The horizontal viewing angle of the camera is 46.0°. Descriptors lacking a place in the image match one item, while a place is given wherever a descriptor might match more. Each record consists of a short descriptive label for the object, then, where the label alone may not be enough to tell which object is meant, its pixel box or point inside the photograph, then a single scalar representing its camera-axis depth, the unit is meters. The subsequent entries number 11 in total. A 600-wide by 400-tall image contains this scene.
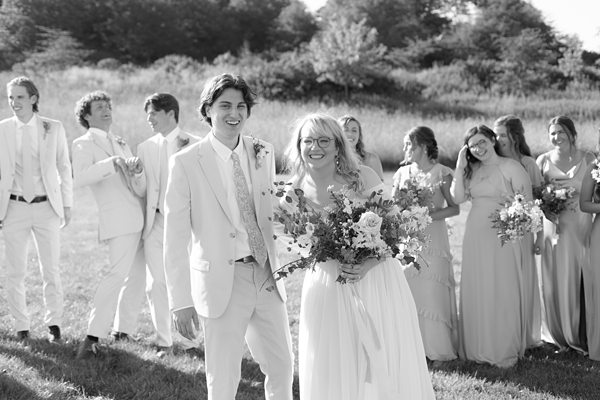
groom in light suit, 4.59
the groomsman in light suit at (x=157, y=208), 7.55
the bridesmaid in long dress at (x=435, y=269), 7.49
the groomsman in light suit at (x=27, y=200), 7.69
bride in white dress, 4.75
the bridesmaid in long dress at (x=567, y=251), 7.77
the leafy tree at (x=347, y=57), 46.59
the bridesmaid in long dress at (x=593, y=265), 7.36
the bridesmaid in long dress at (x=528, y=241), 7.57
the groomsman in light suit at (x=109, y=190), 7.21
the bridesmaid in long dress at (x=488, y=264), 7.37
